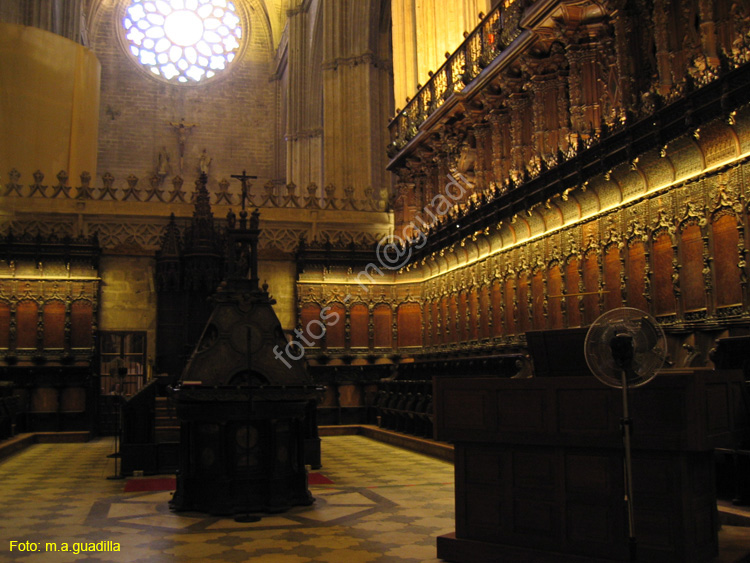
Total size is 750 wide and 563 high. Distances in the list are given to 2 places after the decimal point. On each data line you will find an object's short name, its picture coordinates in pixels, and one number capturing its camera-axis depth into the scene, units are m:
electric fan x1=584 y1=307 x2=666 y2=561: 3.54
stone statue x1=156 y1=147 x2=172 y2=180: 32.01
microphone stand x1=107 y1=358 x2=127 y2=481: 8.87
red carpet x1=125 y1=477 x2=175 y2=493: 7.88
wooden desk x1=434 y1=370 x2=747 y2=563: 3.64
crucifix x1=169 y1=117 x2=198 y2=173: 32.81
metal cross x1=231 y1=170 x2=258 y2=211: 9.34
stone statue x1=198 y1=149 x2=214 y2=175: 32.66
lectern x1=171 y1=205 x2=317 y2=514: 6.27
